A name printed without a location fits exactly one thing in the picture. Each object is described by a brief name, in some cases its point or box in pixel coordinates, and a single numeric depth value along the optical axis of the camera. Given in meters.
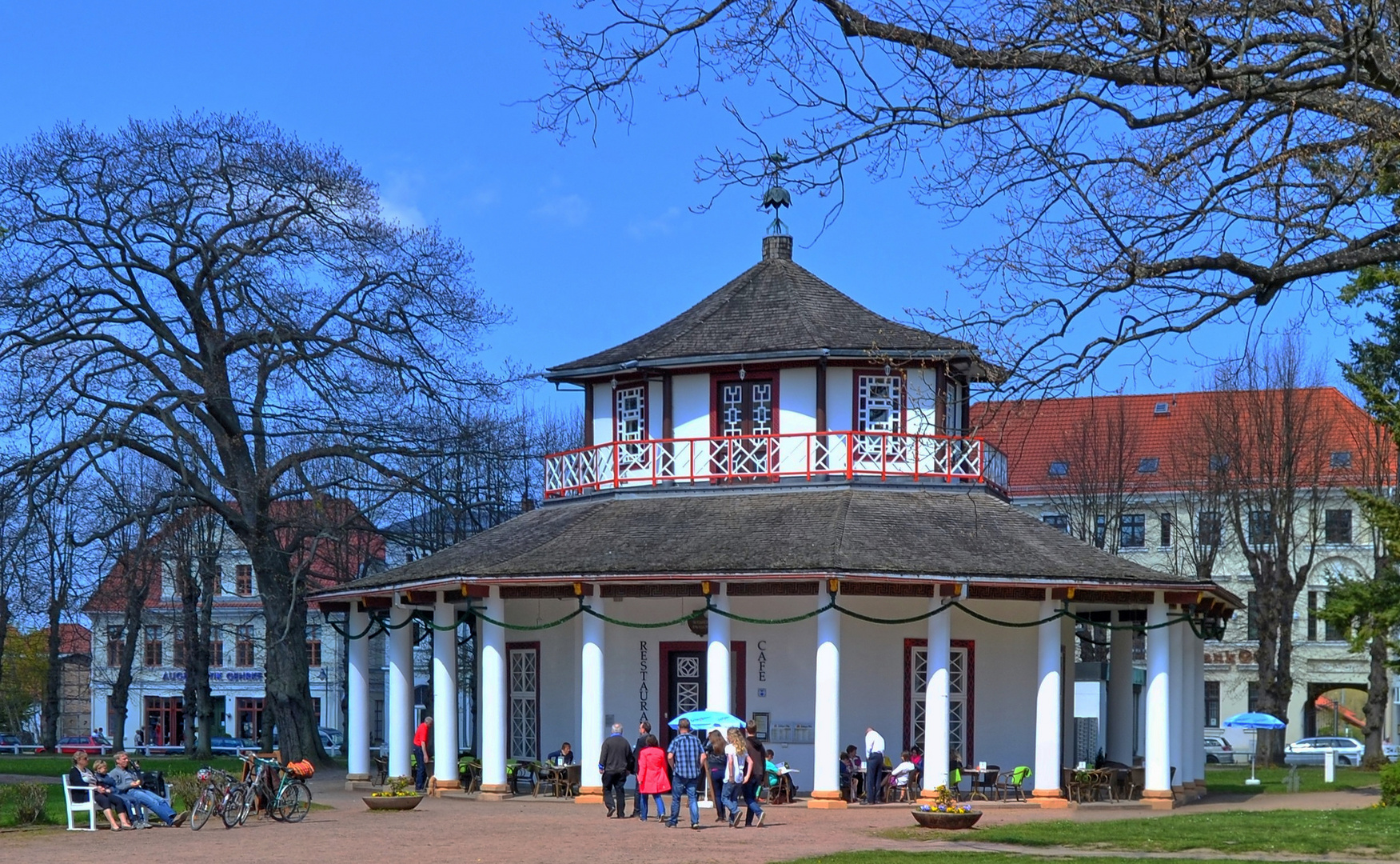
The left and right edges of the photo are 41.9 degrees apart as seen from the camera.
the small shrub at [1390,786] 29.88
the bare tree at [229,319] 37.78
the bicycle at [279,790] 26.55
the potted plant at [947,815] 24.50
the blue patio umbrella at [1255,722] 45.88
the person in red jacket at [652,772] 26.89
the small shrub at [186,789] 26.41
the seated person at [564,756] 32.12
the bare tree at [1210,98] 13.91
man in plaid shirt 25.28
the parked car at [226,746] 71.06
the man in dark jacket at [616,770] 27.66
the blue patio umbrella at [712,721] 28.12
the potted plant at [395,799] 28.53
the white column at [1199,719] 36.19
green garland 28.89
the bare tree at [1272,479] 53.38
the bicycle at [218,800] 25.27
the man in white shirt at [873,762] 30.11
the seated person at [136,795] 25.50
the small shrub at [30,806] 25.69
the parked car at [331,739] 73.07
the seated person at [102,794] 25.22
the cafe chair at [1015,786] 31.52
